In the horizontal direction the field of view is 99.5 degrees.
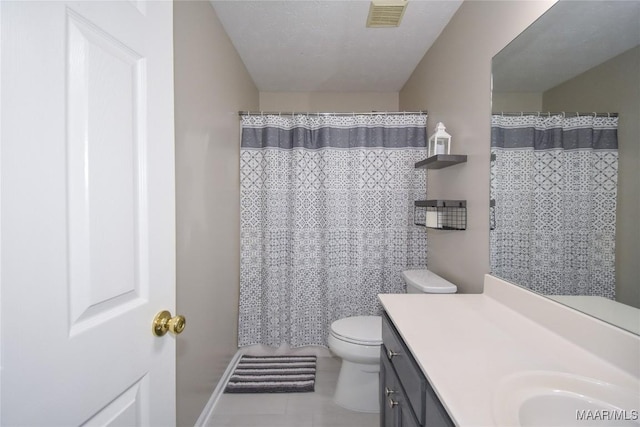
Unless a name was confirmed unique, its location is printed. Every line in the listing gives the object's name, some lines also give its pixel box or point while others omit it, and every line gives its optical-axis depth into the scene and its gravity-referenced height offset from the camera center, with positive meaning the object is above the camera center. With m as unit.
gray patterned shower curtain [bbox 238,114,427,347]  2.07 -0.06
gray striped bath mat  1.82 -1.18
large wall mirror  0.74 +0.17
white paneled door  0.40 +0.00
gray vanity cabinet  0.68 -0.55
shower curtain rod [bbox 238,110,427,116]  2.08 +0.75
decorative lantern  1.61 +0.42
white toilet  1.56 -0.84
